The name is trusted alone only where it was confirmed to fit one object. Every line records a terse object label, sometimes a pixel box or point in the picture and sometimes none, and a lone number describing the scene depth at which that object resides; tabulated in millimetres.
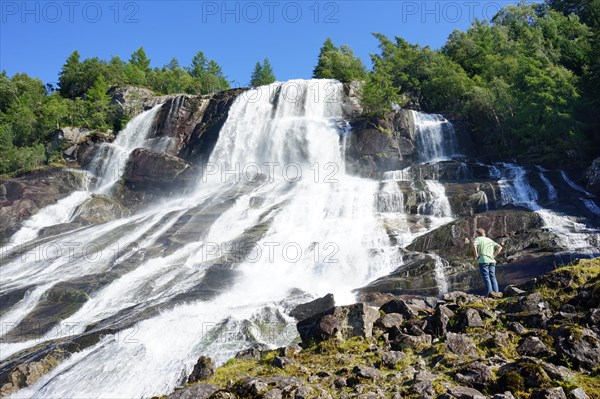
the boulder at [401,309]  7878
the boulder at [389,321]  7543
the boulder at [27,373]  10344
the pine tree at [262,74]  70188
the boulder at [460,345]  5955
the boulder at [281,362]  6524
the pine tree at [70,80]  59562
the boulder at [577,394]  4336
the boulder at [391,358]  5918
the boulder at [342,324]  7457
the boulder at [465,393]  4547
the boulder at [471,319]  6723
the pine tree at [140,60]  76188
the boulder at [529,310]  6461
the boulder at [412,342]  6422
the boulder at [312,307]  13039
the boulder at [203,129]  39344
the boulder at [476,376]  4932
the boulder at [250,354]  7710
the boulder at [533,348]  5535
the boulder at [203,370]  6980
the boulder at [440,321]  6852
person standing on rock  9172
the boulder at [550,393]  4363
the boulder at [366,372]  5559
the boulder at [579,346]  5078
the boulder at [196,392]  5832
